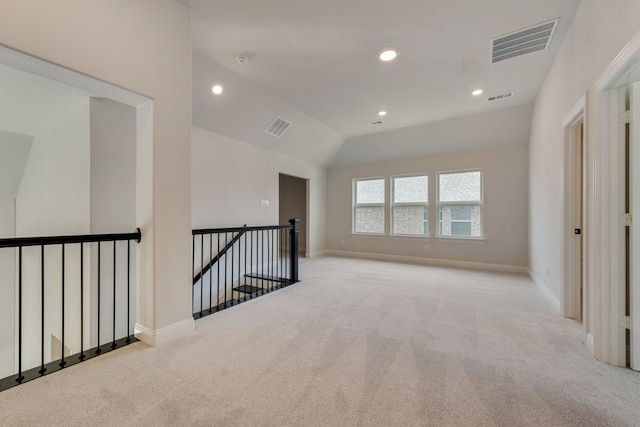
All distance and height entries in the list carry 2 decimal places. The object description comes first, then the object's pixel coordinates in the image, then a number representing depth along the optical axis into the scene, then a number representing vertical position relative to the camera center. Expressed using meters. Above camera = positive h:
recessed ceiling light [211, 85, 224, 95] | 3.60 +1.75
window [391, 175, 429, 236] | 5.99 +0.23
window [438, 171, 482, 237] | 5.45 +0.24
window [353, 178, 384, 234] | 6.59 +0.24
